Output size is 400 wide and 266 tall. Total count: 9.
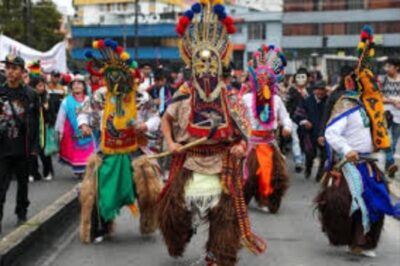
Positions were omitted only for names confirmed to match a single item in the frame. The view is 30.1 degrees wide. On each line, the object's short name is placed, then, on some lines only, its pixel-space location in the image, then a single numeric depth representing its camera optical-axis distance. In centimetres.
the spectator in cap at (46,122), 1234
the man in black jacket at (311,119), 1334
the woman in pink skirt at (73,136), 1248
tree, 4859
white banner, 1670
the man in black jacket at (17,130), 803
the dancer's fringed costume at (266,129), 988
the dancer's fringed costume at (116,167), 799
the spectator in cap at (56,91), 1412
